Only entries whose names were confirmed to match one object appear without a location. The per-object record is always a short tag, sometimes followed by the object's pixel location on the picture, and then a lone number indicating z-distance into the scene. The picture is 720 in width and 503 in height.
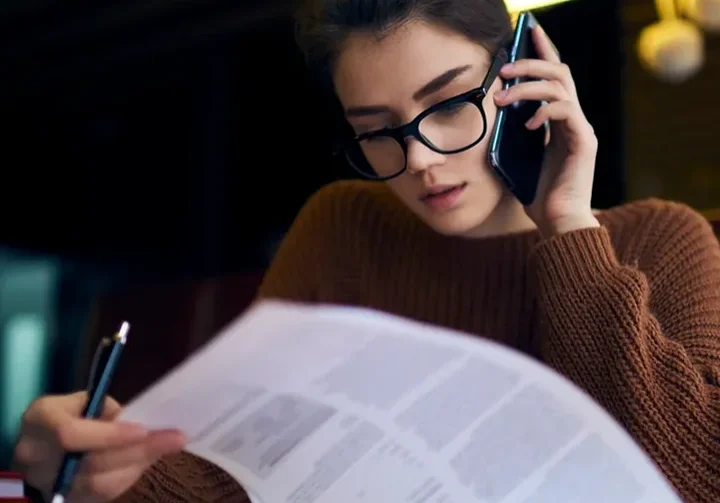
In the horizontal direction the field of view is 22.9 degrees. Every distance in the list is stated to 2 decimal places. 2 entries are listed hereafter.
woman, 1.25
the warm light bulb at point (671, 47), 1.81
